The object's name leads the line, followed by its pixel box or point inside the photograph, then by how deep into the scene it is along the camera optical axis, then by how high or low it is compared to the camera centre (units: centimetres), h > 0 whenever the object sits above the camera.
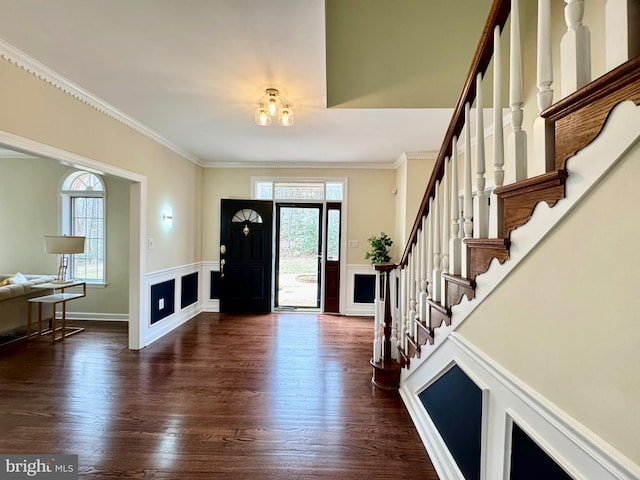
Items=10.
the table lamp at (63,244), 367 -3
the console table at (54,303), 356 -76
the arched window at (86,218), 445 +36
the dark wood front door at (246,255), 490 -20
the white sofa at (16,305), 343 -78
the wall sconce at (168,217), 386 +34
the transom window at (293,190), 498 +92
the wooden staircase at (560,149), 65 +26
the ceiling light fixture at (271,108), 246 +117
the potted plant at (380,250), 452 -9
